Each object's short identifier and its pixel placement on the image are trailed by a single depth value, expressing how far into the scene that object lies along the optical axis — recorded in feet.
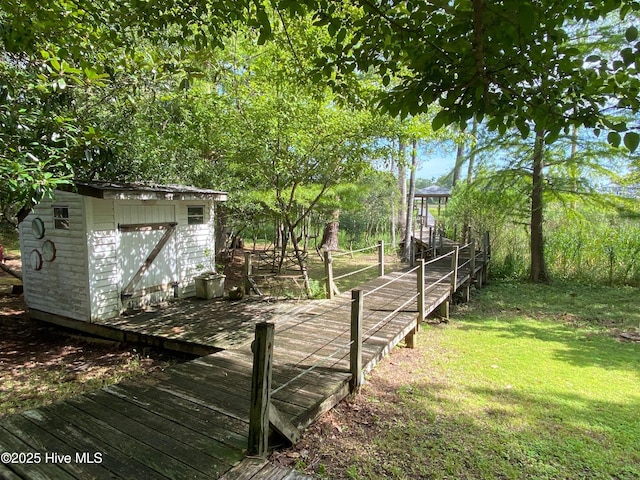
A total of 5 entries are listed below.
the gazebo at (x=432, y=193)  65.57
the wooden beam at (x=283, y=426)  8.36
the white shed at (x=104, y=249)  19.65
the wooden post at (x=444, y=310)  24.27
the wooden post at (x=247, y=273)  25.57
